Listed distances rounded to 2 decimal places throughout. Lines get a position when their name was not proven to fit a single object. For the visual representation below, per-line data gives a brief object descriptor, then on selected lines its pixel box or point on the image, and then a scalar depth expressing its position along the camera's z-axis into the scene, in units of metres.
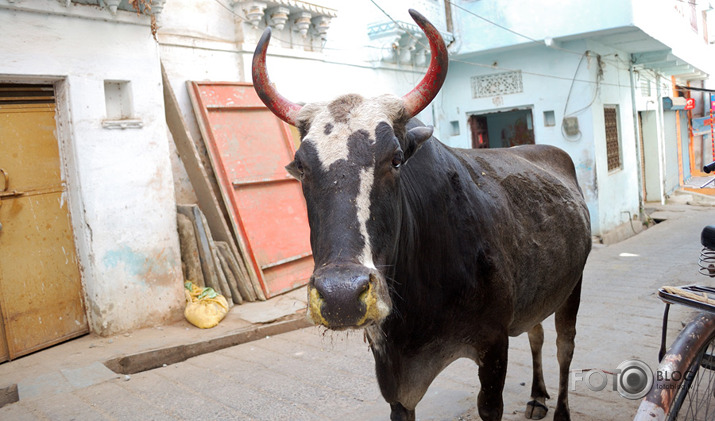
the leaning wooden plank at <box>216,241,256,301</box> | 6.61
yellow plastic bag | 5.96
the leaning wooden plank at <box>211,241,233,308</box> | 6.47
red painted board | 6.91
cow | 2.07
